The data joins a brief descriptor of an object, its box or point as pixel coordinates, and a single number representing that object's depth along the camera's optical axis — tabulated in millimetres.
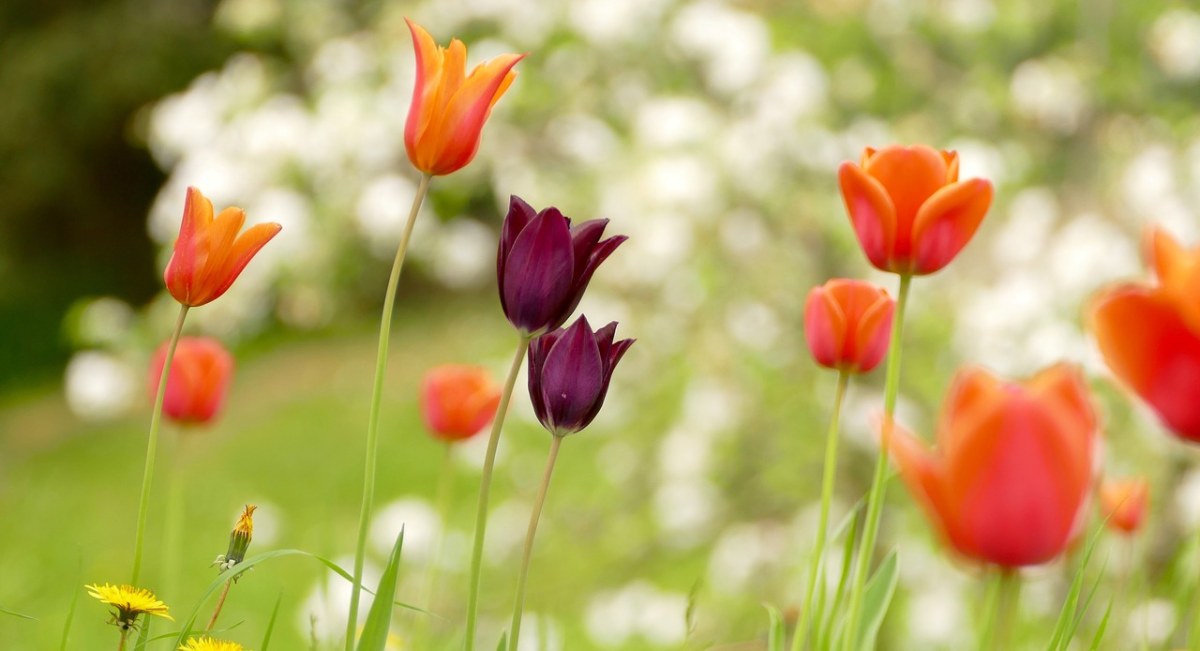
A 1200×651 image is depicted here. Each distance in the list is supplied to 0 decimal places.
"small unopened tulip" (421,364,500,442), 2718
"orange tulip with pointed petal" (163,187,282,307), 2369
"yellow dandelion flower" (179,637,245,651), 2364
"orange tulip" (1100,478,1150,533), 2638
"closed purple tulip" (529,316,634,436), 2346
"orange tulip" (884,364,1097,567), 2199
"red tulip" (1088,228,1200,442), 2271
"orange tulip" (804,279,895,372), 2455
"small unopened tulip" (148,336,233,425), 2677
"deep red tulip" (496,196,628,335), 2348
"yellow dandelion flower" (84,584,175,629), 2368
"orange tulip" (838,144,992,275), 2378
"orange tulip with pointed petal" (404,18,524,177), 2377
